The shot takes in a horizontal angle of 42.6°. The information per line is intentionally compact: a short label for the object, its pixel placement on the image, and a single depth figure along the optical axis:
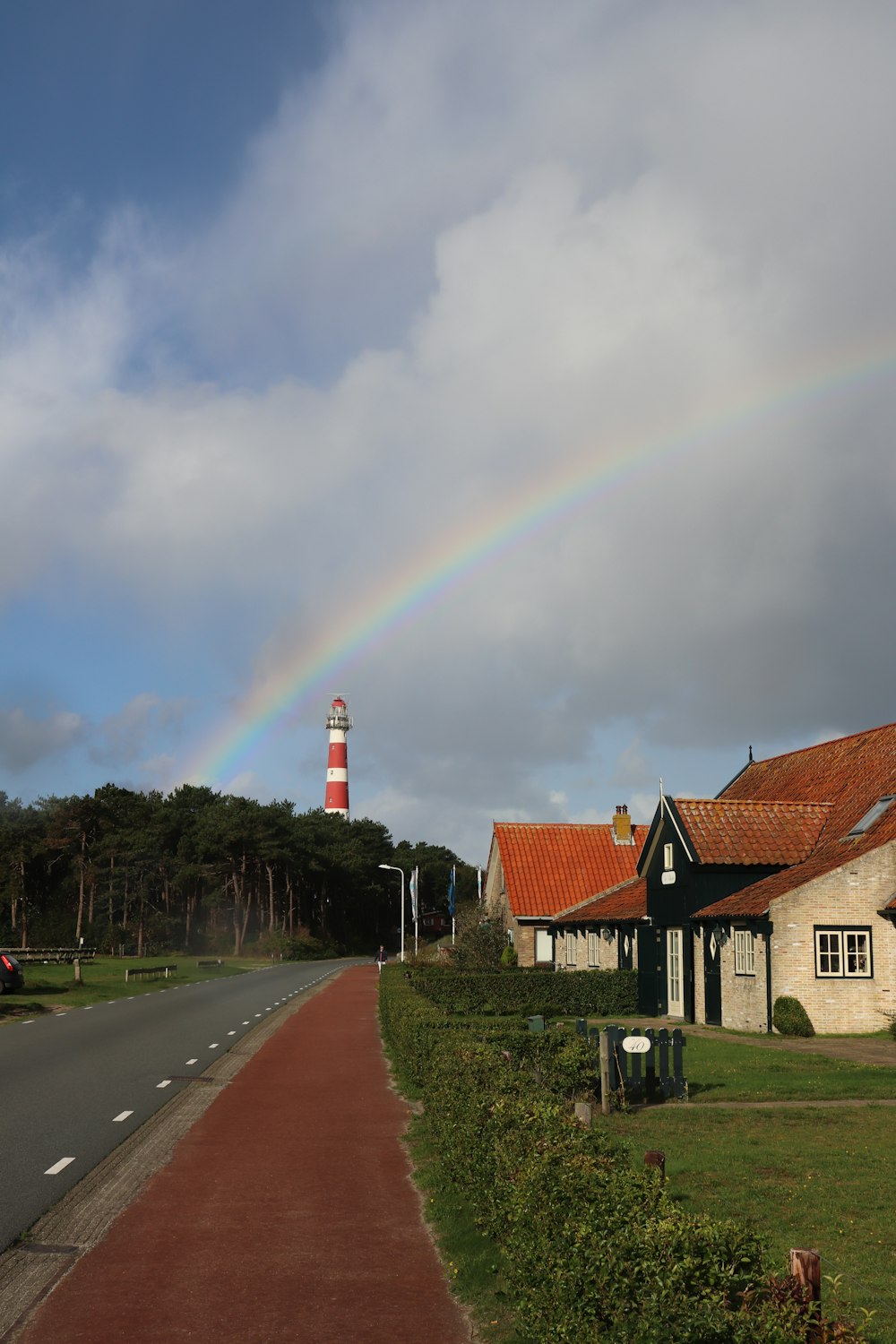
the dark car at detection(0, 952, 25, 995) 39.66
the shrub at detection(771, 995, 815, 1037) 28.39
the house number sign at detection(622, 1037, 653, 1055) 16.66
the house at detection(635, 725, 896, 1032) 29.27
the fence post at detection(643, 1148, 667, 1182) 7.56
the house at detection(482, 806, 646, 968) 56.34
